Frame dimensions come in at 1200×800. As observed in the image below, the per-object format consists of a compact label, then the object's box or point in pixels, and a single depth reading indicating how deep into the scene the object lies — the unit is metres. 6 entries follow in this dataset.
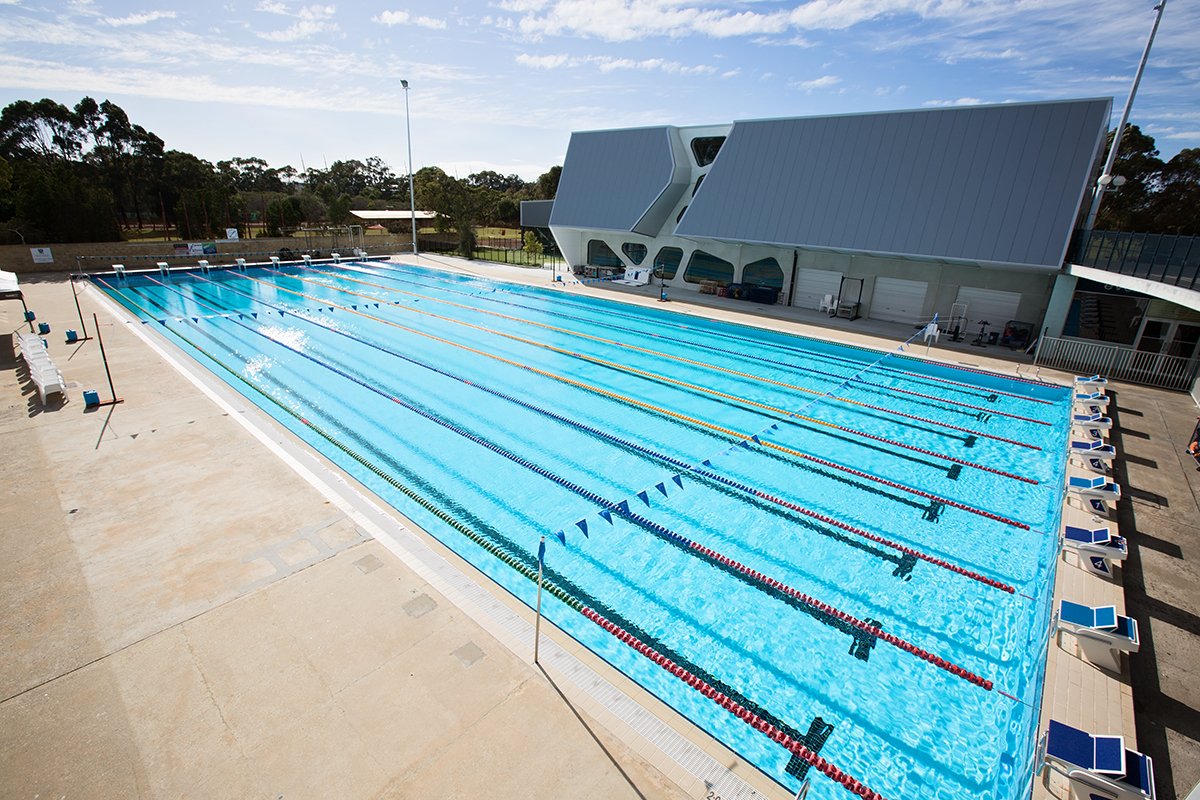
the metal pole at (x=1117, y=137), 12.64
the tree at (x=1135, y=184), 33.81
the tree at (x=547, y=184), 56.59
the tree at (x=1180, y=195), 31.27
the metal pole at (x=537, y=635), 4.57
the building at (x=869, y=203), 14.86
